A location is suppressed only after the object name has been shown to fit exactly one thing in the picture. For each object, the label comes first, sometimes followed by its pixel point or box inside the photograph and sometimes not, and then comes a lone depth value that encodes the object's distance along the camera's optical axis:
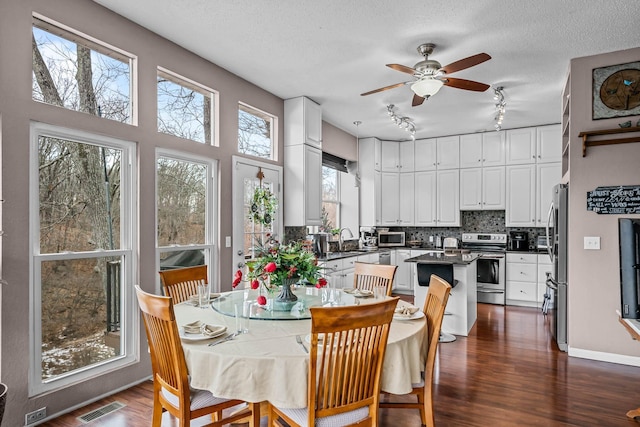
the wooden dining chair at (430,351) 2.05
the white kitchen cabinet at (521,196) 6.05
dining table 1.60
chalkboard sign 3.42
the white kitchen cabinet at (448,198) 6.66
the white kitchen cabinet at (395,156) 7.10
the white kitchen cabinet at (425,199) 6.86
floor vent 2.49
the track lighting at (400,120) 5.04
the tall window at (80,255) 2.50
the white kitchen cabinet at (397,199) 7.05
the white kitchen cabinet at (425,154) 6.87
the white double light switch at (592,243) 3.58
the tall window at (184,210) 3.33
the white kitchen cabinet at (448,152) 6.68
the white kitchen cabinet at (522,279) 5.77
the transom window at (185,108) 3.41
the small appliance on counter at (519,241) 6.06
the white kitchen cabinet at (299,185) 4.75
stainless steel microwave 7.03
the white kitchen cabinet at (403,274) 6.72
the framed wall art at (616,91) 3.48
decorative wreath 4.33
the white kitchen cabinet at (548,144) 5.89
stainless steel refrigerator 3.83
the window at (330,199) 6.36
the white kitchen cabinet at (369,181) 6.87
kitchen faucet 6.31
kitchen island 4.15
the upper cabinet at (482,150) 6.32
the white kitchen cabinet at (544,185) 5.87
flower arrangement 2.23
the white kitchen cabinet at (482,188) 6.30
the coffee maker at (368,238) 6.78
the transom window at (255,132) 4.30
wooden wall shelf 3.42
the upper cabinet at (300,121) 4.75
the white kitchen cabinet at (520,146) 6.06
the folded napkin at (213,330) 1.85
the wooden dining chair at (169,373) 1.71
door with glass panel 4.05
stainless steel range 5.91
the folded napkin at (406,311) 2.20
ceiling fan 3.06
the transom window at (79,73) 2.54
